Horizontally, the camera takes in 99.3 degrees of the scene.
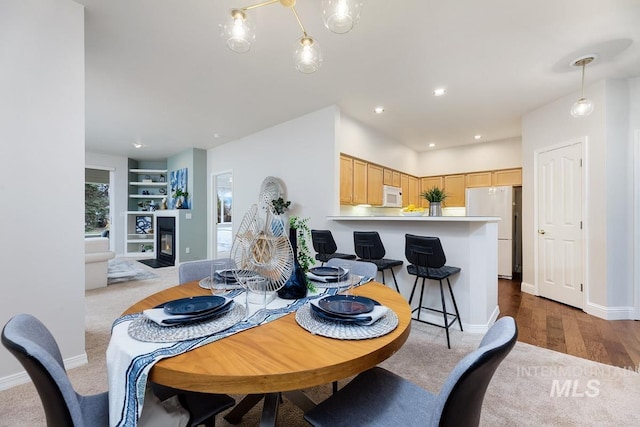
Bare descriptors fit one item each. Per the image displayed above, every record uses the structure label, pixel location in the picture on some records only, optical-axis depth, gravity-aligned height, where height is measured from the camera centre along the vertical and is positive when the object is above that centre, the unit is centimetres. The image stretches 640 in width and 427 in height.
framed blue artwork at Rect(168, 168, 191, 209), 612 +65
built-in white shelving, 707 +21
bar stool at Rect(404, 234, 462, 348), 235 -42
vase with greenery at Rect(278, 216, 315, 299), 124 -27
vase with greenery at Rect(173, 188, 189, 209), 609 +38
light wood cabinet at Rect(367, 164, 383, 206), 454 +51
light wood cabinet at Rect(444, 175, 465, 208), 572 +50
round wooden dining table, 68 -40
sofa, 392 -69
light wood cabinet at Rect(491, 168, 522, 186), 510 +68
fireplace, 608 -60
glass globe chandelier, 131 +98
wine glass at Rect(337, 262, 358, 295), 134 -36
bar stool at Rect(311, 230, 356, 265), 325 -38
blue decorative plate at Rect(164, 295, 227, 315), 96 -34
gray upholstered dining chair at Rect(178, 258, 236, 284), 167 -35
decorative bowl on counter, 360 +0
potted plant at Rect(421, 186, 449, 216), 334 +14
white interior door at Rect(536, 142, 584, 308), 330 -16
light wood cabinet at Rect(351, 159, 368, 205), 419 +50
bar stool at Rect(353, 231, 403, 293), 286 -37
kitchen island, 258 -48
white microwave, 493 +32
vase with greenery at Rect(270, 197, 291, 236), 418 +13
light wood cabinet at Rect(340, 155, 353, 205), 392 +50
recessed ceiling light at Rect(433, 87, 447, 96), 325 +148
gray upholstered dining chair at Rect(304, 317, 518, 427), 67 -67
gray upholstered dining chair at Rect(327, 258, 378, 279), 177 -37
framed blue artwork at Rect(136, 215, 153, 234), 729 -24
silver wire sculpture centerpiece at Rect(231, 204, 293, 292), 118 -15
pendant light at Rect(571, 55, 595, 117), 263 +106
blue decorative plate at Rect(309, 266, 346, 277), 158 -34
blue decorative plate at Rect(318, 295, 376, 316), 99 -35
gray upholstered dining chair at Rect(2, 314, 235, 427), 67 -45
